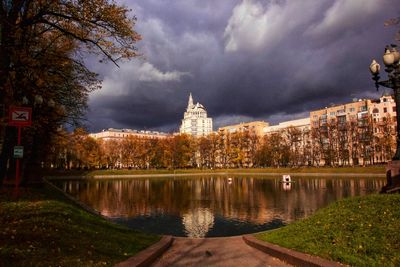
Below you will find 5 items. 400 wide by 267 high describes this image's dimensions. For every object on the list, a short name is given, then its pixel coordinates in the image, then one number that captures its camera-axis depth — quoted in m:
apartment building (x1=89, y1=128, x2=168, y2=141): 195.69
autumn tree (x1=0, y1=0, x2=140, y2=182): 13.16
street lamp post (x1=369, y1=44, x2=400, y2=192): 12.23
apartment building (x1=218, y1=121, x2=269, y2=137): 175.05
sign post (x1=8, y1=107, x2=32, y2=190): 14.23
